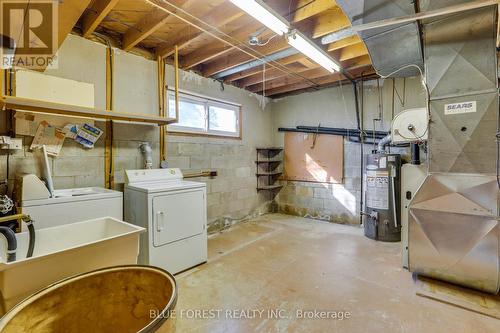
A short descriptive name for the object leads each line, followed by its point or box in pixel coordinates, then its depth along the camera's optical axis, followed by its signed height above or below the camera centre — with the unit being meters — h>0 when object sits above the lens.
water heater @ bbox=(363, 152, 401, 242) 3.59 -0.47
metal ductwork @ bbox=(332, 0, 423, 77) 1.83 +1.15
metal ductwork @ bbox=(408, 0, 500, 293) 2.00 +0.08
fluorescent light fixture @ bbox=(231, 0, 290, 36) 1.91 +1.25
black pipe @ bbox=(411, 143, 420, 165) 2.94 +0.13
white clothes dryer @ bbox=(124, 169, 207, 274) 2.48 -0.57
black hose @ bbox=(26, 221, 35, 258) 1.50 -0.47
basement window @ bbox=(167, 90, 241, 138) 3.66 +0.80
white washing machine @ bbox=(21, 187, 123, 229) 1.97 -0.36
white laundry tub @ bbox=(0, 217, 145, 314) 1.11 -0.50
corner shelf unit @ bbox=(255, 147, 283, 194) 5.10 -0.10
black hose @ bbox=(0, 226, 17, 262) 1.36 -0.42
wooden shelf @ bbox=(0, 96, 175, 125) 1.93 +0.50
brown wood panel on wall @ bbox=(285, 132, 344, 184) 4.57 +0.13
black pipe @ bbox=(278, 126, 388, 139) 4.23 +0.61
